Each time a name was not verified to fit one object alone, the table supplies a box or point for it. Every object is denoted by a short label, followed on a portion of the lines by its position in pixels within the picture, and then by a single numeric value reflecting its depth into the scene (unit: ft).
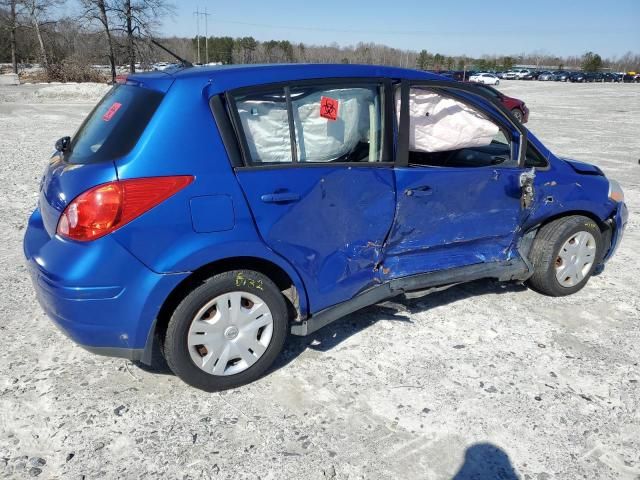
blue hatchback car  8.34
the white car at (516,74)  234.17
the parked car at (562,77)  222.65
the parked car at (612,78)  227.08
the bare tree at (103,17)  128.06
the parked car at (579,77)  220.74
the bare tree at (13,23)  148.05
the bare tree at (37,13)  148.56
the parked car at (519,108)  54.54
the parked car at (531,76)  233.14
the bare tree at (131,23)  128.57
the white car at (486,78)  167.22
